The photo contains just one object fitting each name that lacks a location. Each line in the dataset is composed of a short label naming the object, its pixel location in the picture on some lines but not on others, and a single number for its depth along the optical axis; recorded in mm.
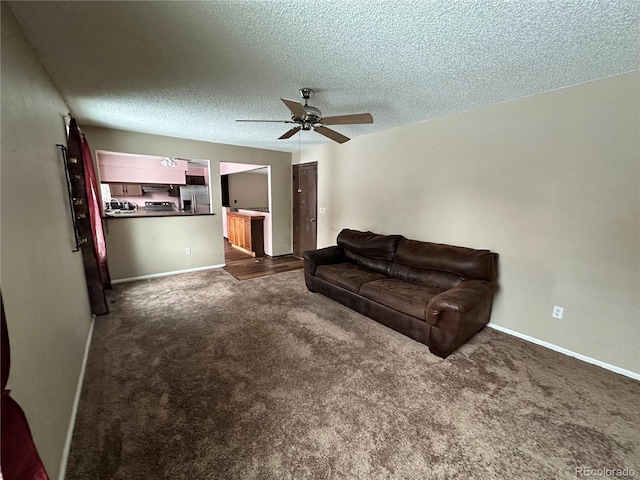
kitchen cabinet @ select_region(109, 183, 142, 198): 6557
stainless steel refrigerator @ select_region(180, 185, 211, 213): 7156
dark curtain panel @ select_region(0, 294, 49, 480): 752
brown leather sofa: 2318
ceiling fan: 2199
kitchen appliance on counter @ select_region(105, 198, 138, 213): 5664
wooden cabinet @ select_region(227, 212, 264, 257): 5961
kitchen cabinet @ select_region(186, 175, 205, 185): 7318
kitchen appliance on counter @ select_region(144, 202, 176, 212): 6375
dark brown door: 5367
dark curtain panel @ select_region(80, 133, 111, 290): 3006
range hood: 6992
